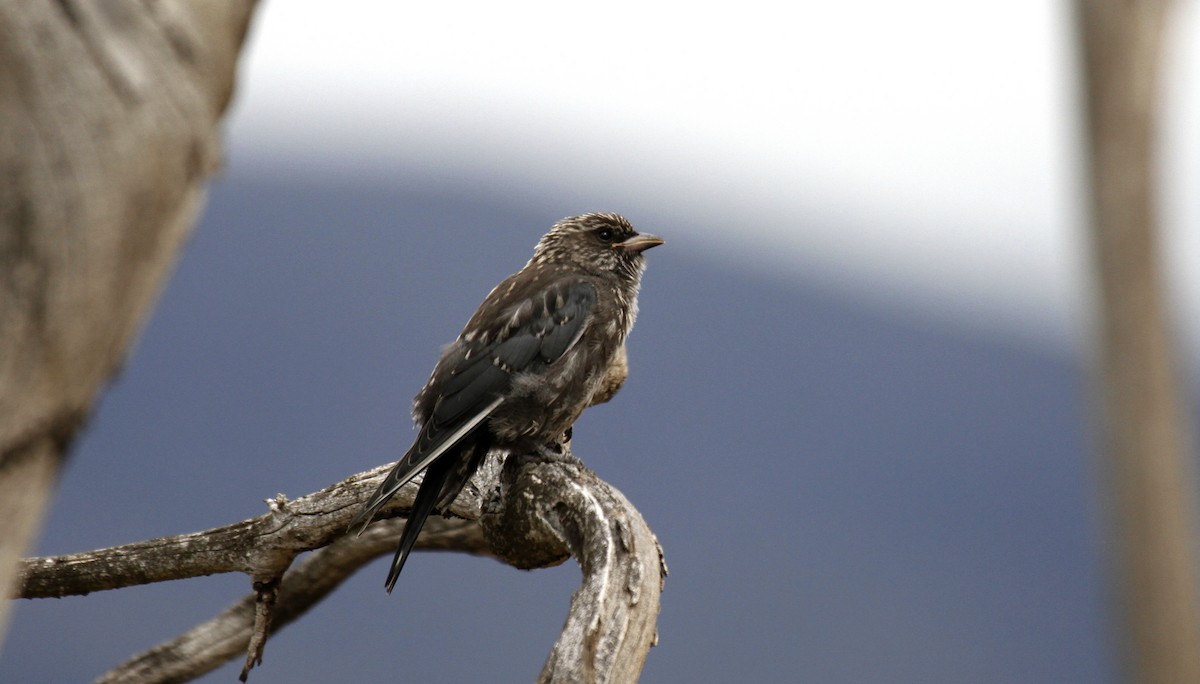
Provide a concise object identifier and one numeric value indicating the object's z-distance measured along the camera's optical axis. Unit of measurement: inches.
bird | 405.4
